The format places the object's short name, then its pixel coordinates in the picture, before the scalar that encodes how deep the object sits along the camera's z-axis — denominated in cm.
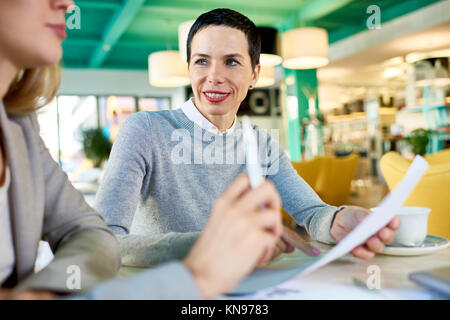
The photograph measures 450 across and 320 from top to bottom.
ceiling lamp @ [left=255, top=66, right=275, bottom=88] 514
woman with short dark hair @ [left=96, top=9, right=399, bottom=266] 113
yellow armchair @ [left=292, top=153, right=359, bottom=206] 452
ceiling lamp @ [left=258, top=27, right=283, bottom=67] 402
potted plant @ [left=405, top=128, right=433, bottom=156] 487
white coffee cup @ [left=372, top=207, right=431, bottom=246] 86
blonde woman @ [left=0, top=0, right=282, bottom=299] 49
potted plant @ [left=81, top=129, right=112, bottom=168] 496
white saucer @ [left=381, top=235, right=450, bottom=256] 84
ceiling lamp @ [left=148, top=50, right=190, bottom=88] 523
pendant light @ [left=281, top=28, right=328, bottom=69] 445
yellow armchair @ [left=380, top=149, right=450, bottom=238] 184
